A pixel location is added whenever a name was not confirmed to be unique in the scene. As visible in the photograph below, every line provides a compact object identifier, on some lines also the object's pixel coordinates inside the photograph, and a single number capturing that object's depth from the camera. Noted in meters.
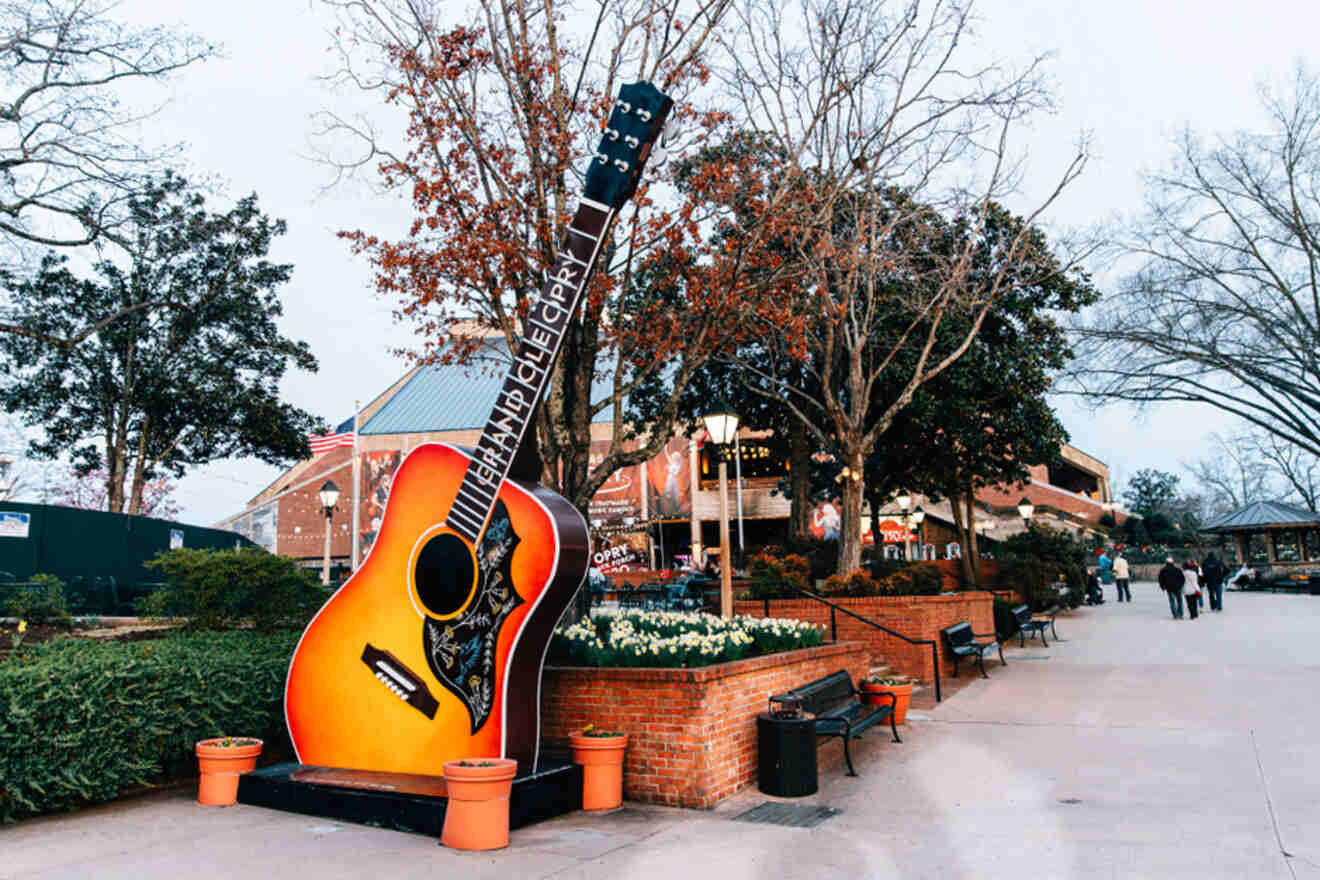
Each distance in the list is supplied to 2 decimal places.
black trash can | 7.11
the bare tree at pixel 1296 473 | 63.00
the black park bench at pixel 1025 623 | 17.72
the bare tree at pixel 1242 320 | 22.97
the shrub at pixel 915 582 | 14.98
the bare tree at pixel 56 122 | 14.04
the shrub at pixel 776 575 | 15.38
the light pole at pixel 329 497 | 22.10
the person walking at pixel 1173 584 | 24.06
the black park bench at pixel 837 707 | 7.59
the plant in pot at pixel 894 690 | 9.70
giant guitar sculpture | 6.50
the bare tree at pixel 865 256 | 13.60
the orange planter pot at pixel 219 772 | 6.88
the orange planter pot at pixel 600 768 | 6.73
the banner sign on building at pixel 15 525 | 18.03
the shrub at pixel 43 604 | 10.38
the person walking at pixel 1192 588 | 23.28
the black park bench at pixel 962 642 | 12.90
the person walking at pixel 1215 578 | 25.61
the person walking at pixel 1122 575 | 33.61
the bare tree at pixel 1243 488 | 73.94
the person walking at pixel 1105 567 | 49.41
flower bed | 7.43
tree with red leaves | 9.52
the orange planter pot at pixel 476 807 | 5.67
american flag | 24.98
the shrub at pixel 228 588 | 9.70
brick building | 46.09
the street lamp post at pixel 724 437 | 10.04
